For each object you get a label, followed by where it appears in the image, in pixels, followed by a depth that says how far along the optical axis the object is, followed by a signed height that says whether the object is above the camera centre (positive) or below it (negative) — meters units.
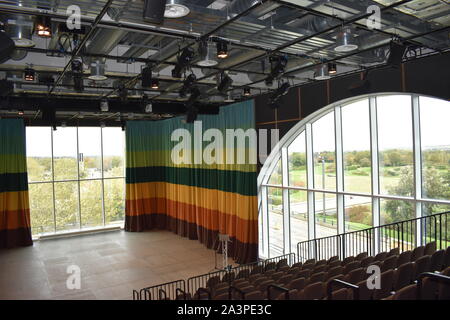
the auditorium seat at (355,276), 5.26 -1.85
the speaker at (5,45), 3.95 +1.36
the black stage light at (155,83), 8.16 +1.80
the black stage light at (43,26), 4.88 +1.92
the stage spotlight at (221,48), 5.82 +1.83
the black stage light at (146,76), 7.29 +1.76
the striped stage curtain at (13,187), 14.70 -1.01
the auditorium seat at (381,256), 6.74 -2.01
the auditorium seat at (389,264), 5.81 -1.84
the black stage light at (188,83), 8.08 +1.78
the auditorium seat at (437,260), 5.34 -1.67
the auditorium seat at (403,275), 4.95 -1.75
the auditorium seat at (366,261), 6.37 -1.99
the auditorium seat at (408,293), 3.58 -1.44
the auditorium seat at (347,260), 7.06 -2.17
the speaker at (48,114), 10.02 +1.40
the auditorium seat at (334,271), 5.96 -2.03
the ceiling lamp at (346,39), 5.54 +1.84
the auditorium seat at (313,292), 5.06 -1.99
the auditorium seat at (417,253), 6.13 -1.77
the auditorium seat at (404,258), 5.97 -1.80
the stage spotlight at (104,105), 11.17 +1.80
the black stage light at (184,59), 6.21 +1.80
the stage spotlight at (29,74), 7.51 +1.92
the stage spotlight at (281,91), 9.01 +1.70
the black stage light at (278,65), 7.11 +1.87
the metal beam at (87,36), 4.59 +2.01
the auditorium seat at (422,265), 5.18 -1.68
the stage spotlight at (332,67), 7.52 +1.90
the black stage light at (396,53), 5.96 +1.73
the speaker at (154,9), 3.92 +1.70
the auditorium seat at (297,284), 5.72 -2.10
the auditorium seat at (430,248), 6.21 -1.72
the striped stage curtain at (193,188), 12.12 -1.23
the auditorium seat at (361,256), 7.27 -2.14
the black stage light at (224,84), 8.12 +1.74
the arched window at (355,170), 7.90 -0.42
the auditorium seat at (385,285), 4.73 -1.80
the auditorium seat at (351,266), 6.19 -2.00
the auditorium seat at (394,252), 6.92 -1.96
